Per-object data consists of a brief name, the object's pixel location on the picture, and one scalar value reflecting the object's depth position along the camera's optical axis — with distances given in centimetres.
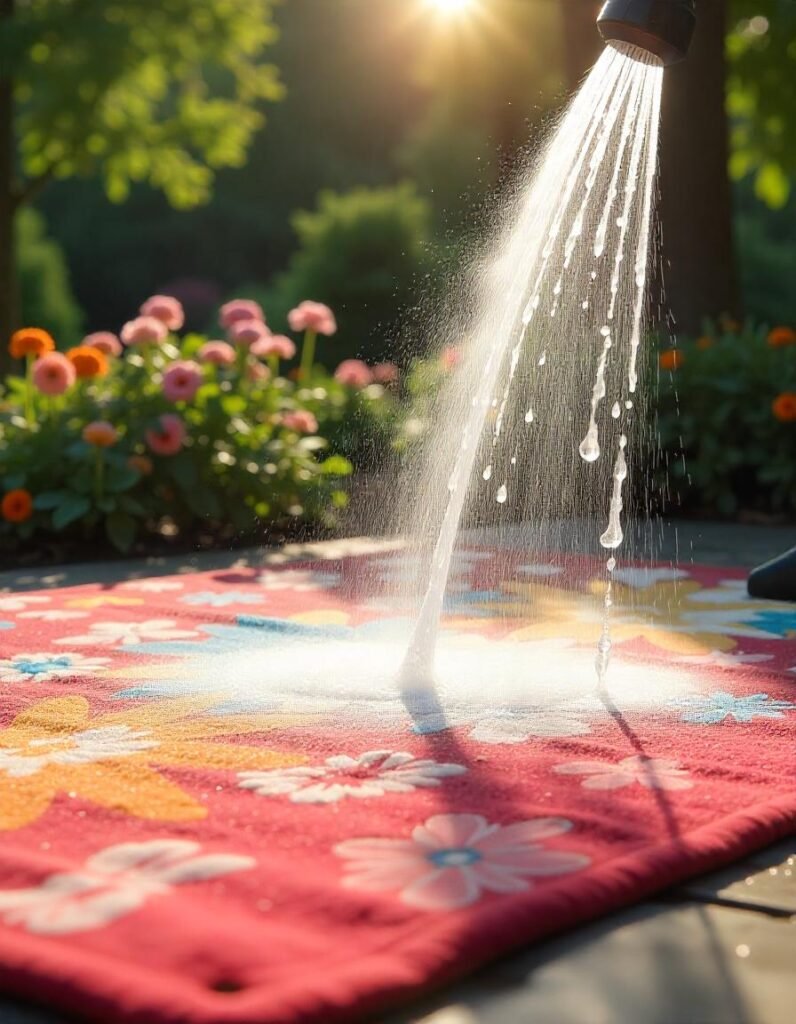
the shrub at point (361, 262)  1280
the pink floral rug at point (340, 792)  150
